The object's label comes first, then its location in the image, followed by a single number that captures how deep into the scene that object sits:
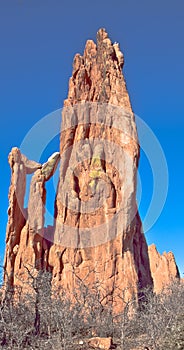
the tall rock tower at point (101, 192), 34.12
